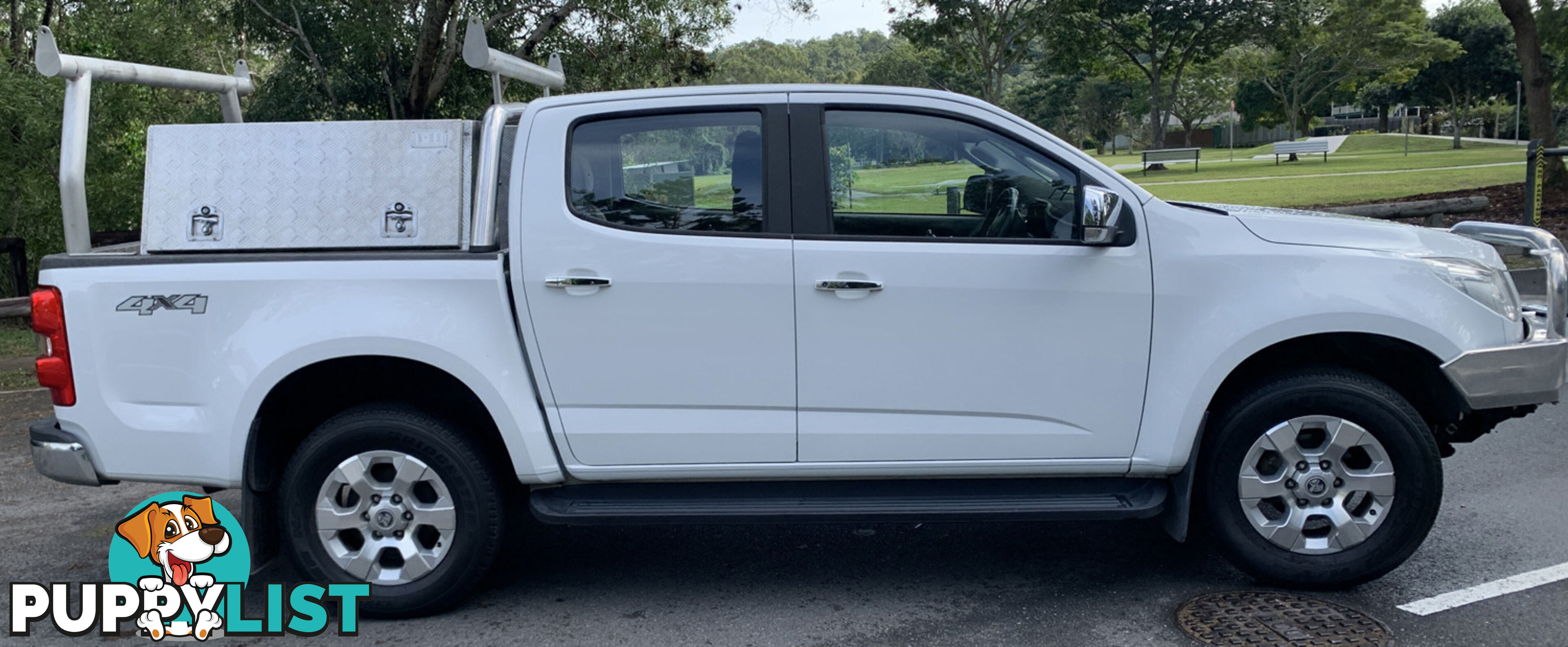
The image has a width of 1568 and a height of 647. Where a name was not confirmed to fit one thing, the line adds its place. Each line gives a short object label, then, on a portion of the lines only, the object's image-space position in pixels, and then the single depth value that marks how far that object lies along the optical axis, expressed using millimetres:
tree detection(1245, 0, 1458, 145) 43750
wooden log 13758
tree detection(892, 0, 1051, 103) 28219
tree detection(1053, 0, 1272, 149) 38750
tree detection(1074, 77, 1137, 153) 75812
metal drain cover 3926
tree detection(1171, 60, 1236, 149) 62406
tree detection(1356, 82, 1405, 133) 62812
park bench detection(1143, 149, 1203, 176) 42188
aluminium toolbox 4227
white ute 4129
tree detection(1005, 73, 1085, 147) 77062
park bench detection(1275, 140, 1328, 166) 42469
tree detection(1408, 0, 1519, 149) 54750
